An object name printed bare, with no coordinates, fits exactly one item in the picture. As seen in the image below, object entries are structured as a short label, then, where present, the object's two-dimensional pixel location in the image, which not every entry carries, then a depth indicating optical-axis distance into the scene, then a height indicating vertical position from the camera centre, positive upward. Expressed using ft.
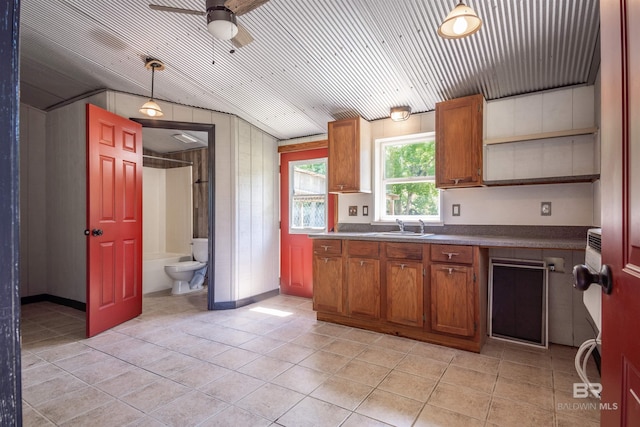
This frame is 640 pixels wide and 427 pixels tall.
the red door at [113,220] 9.75 -0.23
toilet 14.93 -2.70
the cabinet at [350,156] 11.56 +2.04
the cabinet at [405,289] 8.66 -2.31
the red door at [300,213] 14.52 -0.05
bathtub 15.21 -2.86
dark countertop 7.71 -0.77
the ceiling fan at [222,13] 6.05 +3.80
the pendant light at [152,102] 9.61 +3.51
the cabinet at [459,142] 9.46 +2.10
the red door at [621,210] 2.06 +0.00
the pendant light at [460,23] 5.79 +3.54
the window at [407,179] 11.39 +1.18
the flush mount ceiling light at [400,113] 10.94 +3.34
